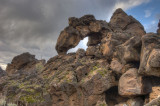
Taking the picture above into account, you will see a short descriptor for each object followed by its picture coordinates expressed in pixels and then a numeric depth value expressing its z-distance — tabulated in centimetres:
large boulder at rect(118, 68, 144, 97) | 2038
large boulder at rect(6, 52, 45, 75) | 5372
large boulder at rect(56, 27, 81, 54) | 4125
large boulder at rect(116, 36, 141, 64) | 2280
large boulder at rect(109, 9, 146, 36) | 4572
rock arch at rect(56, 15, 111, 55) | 4128
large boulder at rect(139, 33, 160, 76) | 1790
